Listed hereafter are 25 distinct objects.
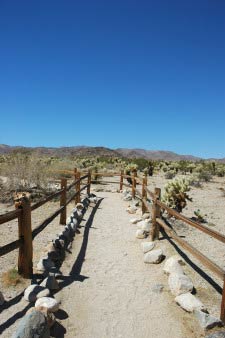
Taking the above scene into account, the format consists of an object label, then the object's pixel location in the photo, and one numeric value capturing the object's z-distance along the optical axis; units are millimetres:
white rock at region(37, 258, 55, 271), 6107
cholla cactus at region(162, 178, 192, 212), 12289
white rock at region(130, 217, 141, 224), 11028
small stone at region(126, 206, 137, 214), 12875
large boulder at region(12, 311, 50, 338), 3844
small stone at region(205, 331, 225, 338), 3928
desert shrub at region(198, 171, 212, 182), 27605
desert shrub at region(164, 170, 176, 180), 29438
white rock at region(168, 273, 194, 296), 5387
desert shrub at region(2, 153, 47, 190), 15699
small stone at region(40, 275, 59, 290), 5387
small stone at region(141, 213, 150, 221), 10781
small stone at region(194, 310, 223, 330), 4324
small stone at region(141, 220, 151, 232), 9408
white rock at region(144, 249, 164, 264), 7012
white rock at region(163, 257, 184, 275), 5983
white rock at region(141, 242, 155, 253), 7762
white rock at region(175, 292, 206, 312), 4824
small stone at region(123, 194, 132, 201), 16266
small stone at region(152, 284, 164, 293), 5737
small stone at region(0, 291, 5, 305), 4786
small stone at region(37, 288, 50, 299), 4922
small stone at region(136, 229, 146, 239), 9117
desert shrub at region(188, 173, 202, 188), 23391
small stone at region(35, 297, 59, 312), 4562
